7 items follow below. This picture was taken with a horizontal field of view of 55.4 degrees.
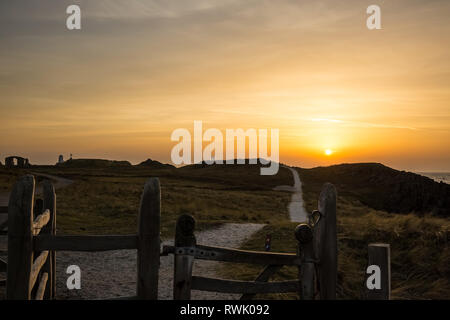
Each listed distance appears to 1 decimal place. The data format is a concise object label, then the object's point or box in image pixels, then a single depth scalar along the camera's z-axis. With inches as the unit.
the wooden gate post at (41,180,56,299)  307.1
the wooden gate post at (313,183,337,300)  221.5
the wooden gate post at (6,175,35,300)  195.8
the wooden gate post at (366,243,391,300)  236.2
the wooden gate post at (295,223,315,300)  219.5
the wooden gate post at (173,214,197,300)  202.7
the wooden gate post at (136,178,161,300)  200.5
